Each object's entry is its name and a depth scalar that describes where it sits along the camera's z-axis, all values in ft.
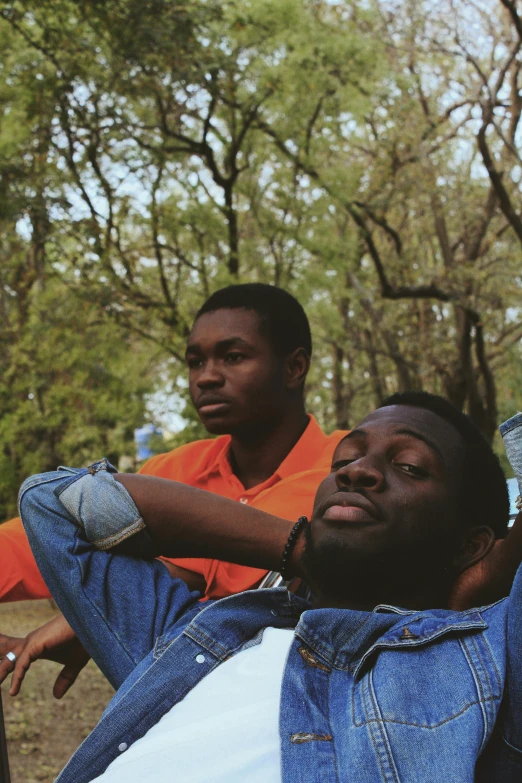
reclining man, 4.76
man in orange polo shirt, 9.21
